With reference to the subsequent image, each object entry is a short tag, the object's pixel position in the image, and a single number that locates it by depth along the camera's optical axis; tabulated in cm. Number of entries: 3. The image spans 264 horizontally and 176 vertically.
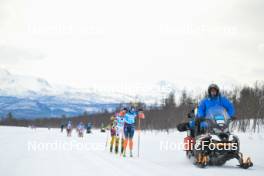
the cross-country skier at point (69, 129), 4616
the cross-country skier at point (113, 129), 1794
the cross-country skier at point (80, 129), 4444
